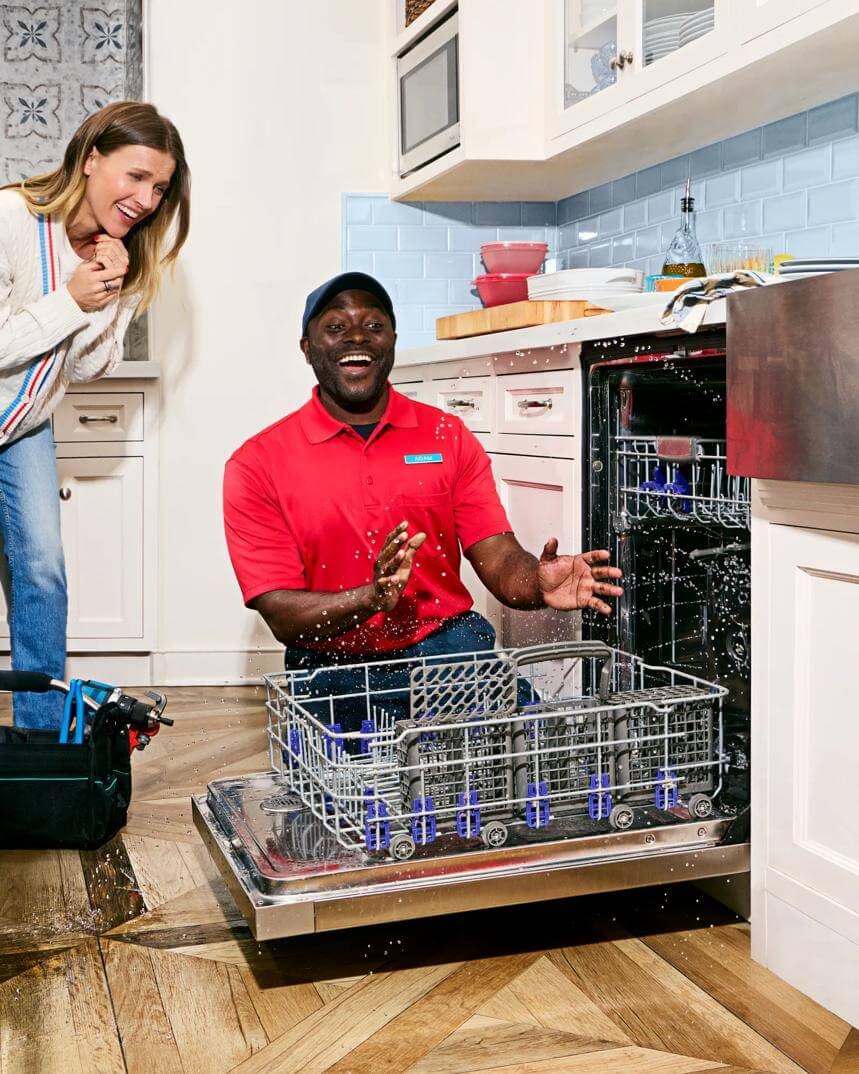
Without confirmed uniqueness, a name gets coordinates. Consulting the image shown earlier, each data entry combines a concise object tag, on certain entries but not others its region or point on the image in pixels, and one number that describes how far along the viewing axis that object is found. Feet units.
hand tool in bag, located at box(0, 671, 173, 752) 7.55
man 7.61
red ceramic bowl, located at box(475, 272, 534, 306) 11.03
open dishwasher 5.23
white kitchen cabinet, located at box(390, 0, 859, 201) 7.26
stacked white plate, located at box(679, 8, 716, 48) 7.74
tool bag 7.30
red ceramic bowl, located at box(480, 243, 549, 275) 11.19
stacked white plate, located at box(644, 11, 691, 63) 8.15
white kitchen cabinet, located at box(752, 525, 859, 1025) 5.00
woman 8.68
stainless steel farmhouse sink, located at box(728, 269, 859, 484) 4.58
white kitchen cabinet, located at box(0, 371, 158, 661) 12.05
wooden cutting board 8.97
